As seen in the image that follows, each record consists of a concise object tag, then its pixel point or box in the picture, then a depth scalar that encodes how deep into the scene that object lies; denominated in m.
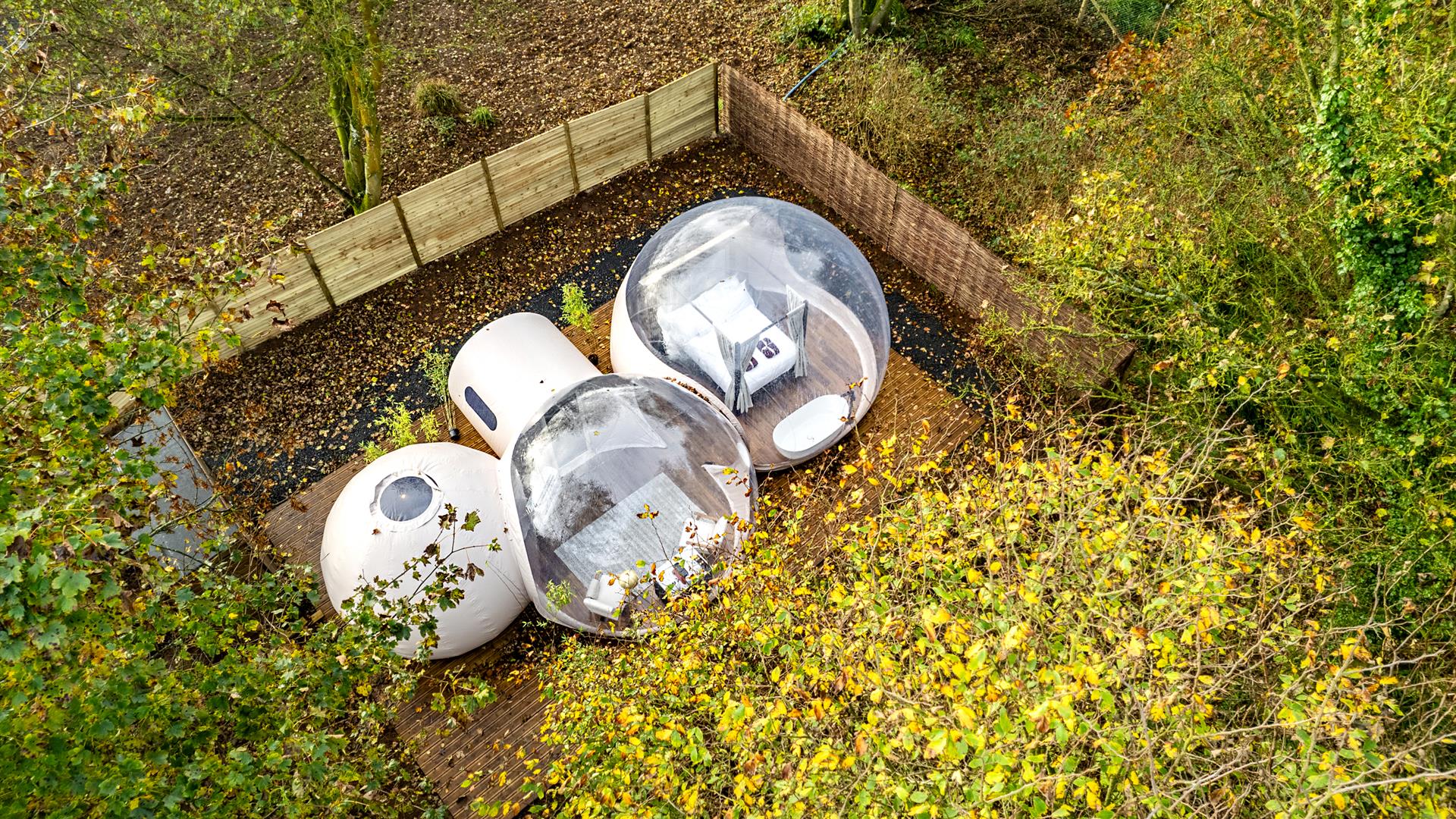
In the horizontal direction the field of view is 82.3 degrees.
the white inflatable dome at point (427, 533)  9.34
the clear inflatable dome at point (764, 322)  11.36
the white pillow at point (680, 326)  11.35
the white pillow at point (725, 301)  11.45
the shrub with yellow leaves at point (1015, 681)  5.40
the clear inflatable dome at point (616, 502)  9.56
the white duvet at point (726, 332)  11.30
